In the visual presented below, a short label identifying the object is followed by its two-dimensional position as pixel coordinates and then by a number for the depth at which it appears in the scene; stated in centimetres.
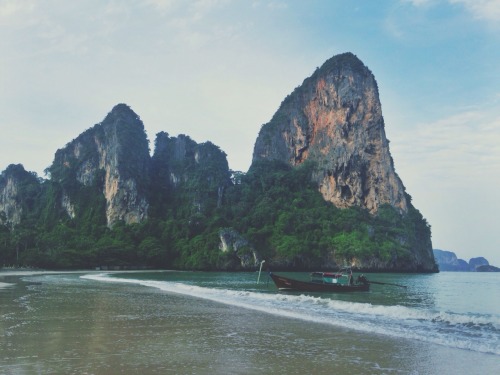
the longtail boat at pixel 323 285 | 2888
